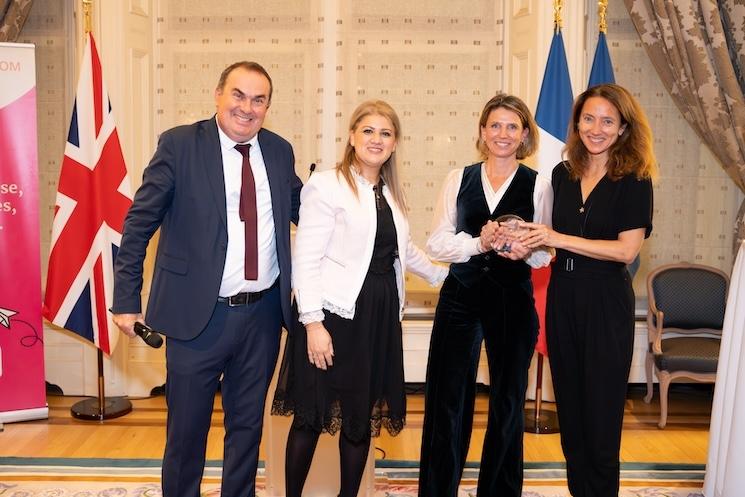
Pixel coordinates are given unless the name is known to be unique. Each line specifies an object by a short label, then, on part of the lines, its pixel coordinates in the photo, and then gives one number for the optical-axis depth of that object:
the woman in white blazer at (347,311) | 2.65
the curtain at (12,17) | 4.82
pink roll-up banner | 4.25
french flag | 4.55
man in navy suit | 2.59
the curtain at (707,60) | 4.74
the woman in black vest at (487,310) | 2.89
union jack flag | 4.41
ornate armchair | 4.90
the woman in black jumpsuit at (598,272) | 2.75
